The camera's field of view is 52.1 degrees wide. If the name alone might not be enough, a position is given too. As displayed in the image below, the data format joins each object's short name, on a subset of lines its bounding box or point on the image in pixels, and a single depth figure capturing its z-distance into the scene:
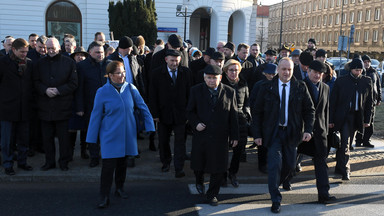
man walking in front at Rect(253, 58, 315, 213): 5.22
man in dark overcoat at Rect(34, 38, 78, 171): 6.48
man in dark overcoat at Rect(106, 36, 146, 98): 7.14
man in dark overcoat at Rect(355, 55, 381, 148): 9.55
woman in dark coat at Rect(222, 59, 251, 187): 6.14
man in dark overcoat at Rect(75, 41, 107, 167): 7.01
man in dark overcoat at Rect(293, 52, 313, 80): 7.11
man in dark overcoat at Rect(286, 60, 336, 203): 5.62
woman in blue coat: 5.08
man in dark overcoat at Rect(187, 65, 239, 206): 5.34
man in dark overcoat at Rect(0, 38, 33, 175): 6.33
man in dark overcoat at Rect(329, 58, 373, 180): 6.67
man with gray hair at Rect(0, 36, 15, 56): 8.46
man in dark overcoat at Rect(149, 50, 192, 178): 6.62
